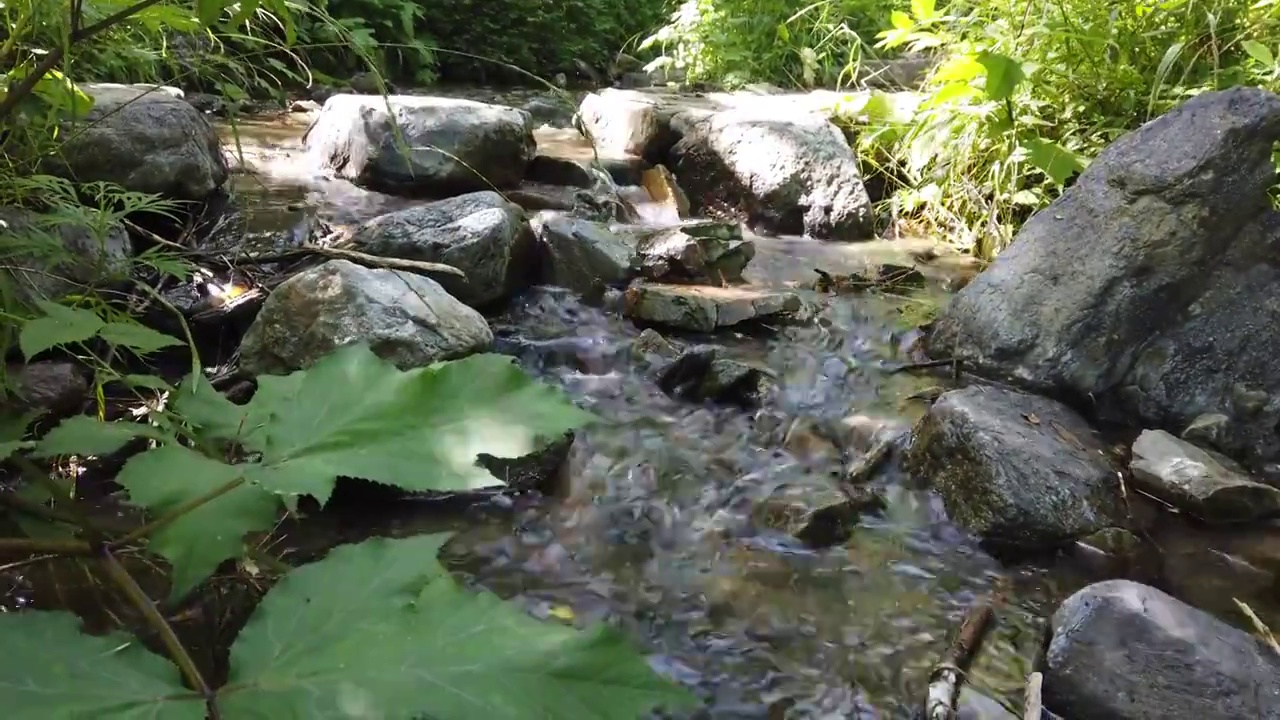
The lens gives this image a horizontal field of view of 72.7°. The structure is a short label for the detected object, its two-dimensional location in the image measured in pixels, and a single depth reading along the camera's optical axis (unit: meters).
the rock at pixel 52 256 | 1.75
